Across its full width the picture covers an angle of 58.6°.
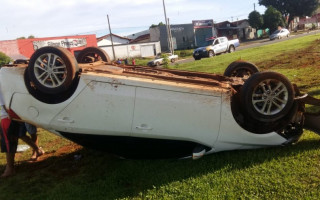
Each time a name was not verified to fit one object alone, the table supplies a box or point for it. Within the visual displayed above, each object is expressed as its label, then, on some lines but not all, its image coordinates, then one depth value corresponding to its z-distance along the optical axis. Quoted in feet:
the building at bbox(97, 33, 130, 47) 181.78
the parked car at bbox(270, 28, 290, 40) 124.06
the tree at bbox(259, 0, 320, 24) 181.78
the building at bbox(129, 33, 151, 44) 184.60
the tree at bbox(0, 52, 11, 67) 86.53
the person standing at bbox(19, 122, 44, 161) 14.65
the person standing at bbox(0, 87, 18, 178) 13.75
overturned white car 10.86
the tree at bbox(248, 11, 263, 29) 167.53
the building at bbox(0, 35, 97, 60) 105.29
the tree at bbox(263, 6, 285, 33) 167.22
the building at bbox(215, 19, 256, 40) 188.54
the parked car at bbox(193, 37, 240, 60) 79.61
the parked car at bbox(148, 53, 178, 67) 84.64
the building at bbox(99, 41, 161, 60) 132.35
